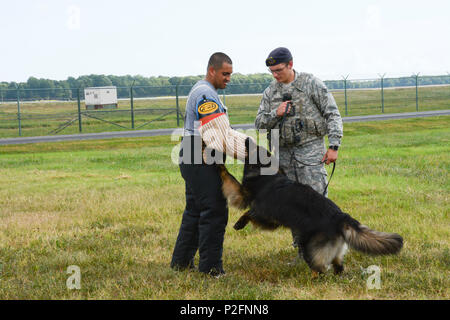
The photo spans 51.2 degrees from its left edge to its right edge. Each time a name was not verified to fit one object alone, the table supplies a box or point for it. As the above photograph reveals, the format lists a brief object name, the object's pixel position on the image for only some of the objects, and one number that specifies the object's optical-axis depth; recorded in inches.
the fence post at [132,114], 1080.0
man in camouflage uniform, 191.5
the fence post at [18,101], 983.6
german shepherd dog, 157.0
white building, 1316.6
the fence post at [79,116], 1028.4
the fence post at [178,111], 1066.1
